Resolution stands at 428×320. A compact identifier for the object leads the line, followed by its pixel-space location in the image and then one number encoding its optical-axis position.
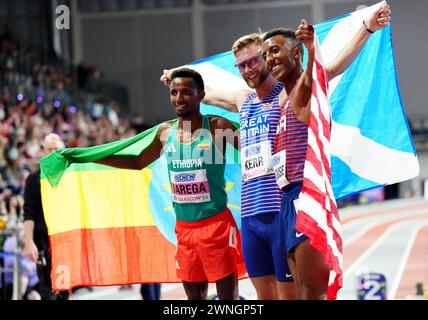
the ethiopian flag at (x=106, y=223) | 11.26
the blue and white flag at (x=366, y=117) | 10.07
